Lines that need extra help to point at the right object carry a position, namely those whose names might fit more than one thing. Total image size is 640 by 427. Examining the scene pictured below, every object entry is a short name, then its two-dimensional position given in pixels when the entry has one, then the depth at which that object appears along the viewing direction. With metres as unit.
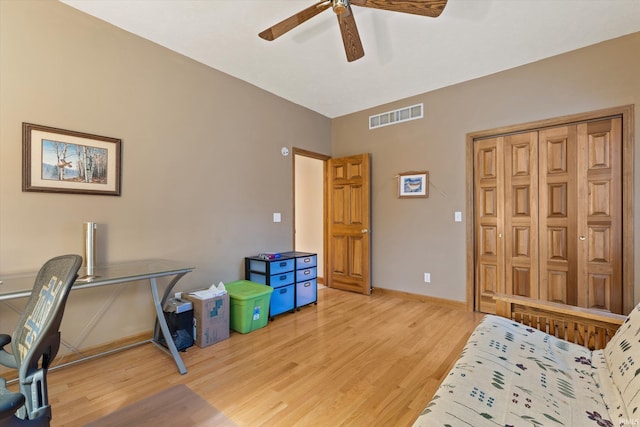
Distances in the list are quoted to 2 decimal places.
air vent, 3.94
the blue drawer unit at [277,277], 3.28
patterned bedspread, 1.08
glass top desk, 1.69
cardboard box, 2.57
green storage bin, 2.85
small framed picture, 3.88
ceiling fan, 1.86
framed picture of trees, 2.12
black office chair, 0.94
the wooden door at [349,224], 4.30
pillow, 1.08
